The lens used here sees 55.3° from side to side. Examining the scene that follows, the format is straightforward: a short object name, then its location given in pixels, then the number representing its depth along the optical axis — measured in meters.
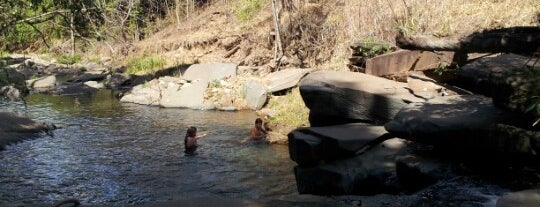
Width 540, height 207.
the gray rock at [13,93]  13.37
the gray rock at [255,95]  16.28
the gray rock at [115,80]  22.72
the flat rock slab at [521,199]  3.96
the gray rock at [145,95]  18.33
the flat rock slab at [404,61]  9.02
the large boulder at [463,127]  5.16
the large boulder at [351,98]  8.10
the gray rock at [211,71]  19.30
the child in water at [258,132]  11.66
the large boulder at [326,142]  7.01
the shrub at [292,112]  12.19
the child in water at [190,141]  10.83
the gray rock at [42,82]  22.89
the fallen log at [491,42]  4.90
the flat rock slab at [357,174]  6.52
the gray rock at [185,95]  17.17
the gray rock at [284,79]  16.08
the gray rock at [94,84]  22.78
